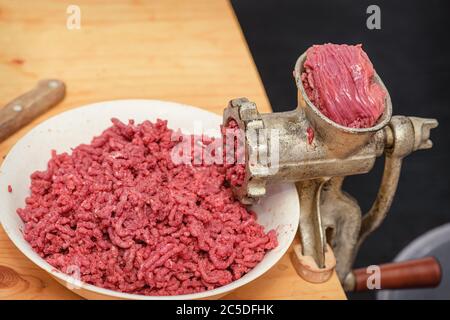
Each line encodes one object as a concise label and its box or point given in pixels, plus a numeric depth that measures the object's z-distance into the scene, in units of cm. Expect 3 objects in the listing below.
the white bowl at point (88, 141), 101
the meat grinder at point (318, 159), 106
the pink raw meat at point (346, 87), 103
